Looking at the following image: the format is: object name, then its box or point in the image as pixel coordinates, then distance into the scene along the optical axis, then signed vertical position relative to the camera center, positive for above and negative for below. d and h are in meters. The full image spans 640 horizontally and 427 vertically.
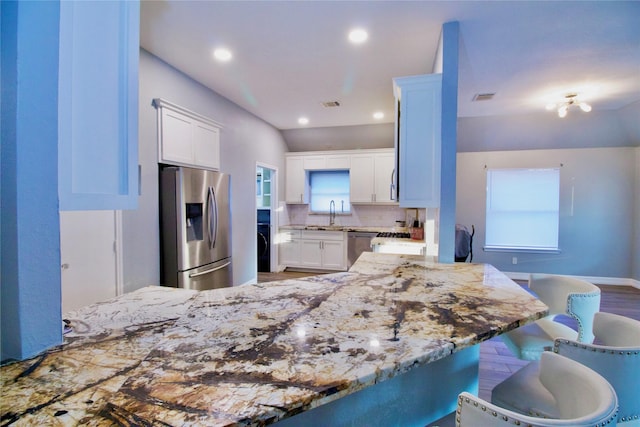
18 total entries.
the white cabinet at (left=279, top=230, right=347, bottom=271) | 5.51 -0.83
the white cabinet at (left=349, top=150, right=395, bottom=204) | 5.55 +0.56
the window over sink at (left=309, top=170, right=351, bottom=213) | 6.03 +0.33
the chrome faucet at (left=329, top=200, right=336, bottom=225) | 6.09 -0.11
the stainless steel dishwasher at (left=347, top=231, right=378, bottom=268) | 5.35 -0.65
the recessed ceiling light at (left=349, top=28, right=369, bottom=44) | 2.44 +1.42
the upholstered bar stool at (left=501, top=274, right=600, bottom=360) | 1.57 -0.59
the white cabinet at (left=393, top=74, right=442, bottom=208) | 2.32 +0.53
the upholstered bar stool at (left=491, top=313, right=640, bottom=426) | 1.08 -0.60
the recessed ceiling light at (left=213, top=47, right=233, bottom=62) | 2.77 +1.42
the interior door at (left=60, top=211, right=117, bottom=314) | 2.20 -0.41
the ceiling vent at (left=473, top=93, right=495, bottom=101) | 3.91 +1.47
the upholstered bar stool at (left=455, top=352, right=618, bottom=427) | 0.68 -0.50
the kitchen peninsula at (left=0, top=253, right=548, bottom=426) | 0.65 -0.42
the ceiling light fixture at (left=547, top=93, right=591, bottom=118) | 3.83 +1.38
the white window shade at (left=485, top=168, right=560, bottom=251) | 5.28 -0.02
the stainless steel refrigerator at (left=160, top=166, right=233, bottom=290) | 2.96 -0.24
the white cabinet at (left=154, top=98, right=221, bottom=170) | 2.96 +0.74
